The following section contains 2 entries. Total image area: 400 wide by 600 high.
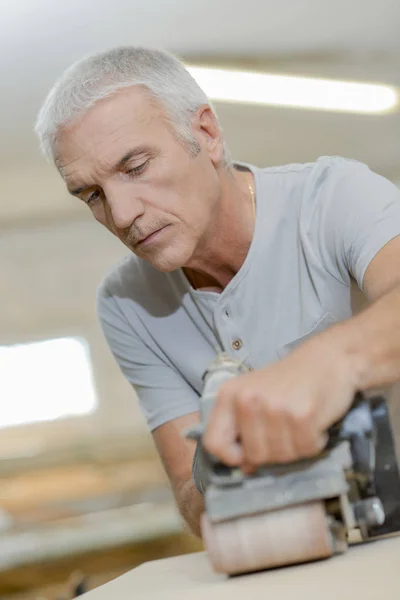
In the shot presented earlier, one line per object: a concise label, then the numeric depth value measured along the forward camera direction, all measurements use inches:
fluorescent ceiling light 181.5
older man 62.8
